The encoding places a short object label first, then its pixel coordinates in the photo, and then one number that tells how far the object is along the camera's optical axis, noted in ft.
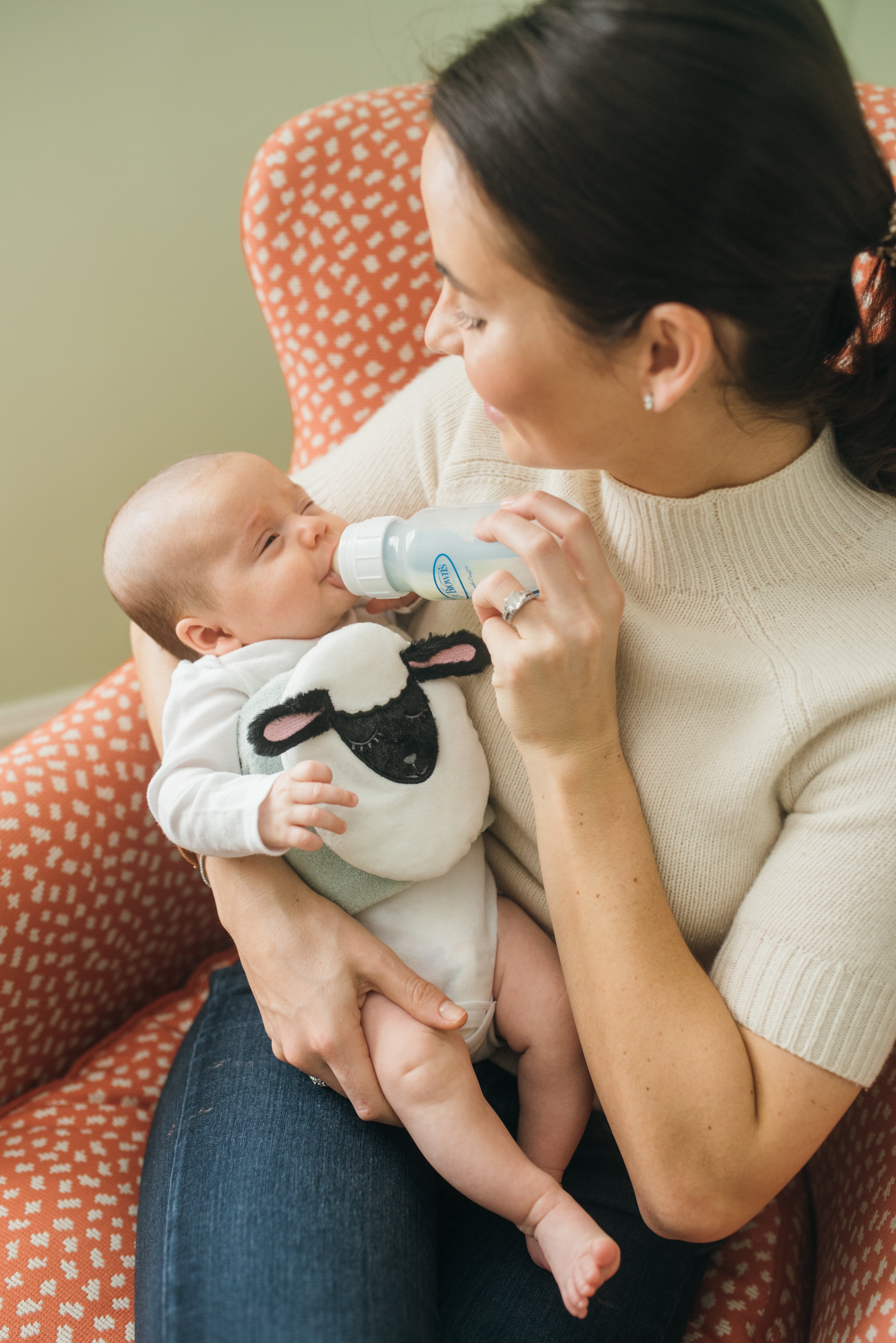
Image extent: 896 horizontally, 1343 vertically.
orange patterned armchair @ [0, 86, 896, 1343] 3.03
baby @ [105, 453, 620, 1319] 2.75
